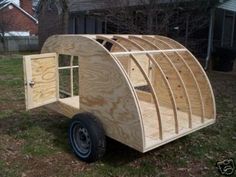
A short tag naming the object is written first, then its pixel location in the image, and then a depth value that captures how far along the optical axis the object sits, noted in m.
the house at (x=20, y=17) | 34.99
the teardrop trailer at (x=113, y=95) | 4.38
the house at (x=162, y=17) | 13.46
